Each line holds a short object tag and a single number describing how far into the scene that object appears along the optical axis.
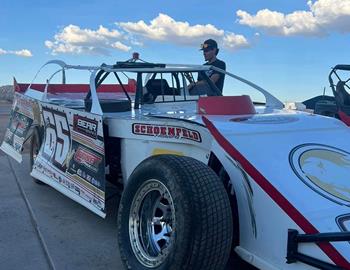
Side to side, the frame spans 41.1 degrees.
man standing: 5.85
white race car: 2.81
